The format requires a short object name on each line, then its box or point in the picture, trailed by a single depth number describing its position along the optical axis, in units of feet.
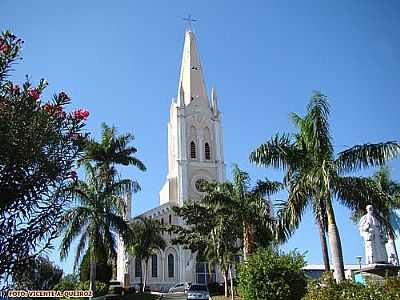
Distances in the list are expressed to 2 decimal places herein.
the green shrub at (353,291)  35.06
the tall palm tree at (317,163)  57.52
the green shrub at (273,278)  56.95
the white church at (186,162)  175.11
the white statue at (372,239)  52.47
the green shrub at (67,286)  101.74
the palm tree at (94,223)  78.84
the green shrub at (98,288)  87.48
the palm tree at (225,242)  99.45
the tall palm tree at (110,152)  90.79
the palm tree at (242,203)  88.37
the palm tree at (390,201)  77.04
